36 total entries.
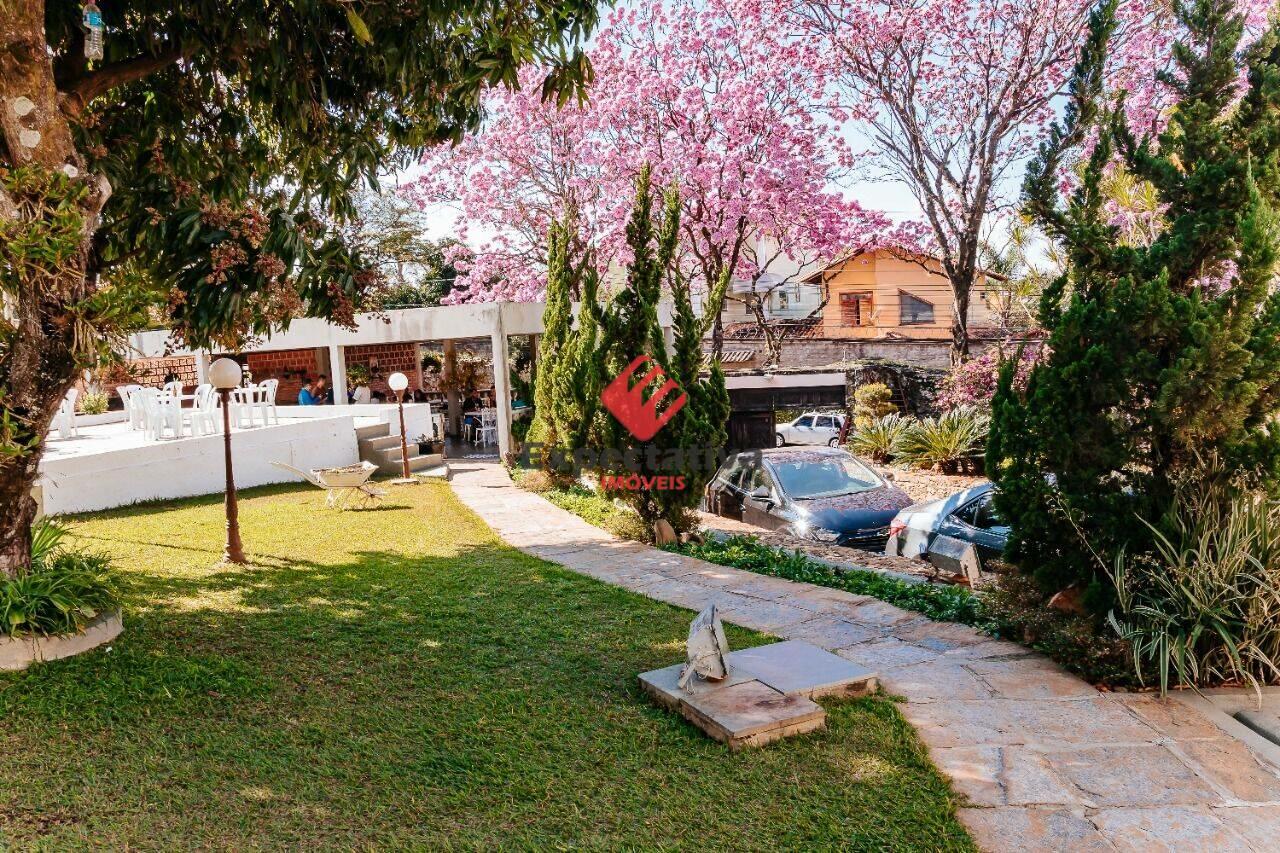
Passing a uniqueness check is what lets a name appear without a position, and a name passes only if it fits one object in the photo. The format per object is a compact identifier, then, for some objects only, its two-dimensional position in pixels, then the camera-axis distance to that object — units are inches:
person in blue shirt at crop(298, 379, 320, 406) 762.2
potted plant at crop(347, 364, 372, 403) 879.4
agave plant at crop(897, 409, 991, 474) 580.1
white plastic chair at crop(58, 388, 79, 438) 610.2
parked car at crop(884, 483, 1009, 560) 312.0
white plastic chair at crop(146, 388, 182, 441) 522.3
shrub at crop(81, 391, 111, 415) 776.9
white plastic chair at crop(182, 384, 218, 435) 543.5
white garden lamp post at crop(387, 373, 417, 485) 538.9
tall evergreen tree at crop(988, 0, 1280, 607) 181.3
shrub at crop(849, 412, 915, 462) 635.5
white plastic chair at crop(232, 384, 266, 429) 576.7
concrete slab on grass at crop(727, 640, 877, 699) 172.6
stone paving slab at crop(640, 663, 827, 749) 153.8
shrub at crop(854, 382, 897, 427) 723.4
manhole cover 155.0
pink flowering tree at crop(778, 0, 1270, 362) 590.6
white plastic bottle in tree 170.2
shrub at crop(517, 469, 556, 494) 532.4
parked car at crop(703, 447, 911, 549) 382.9
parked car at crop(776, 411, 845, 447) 877.8
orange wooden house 1167.0
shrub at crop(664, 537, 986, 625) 237.9
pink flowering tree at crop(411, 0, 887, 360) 673.0
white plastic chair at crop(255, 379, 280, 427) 609.3
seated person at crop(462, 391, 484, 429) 831.7
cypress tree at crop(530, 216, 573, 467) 516.7
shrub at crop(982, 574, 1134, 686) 181.6
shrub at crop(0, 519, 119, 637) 186.1
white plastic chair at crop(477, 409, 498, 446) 800.3
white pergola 637.9
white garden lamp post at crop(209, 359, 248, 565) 313.1
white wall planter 181.8
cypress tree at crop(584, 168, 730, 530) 364.8
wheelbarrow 455.8
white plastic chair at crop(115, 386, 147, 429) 578.6
